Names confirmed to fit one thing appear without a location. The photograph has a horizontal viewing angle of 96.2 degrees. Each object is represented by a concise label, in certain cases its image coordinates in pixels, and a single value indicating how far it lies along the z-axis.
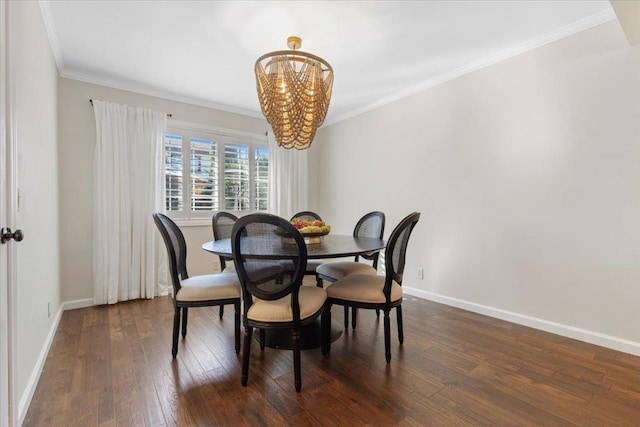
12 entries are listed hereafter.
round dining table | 1.63
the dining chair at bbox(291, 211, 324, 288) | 2.61
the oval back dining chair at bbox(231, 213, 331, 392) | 1.59
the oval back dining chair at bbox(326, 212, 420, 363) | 1.87
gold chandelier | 2.07
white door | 1.09
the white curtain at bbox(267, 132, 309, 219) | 4.36
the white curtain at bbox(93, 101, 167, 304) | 3.06
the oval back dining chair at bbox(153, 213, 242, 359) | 1.94
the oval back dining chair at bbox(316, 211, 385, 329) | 2.48
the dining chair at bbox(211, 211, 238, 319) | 2.83
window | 3.65
